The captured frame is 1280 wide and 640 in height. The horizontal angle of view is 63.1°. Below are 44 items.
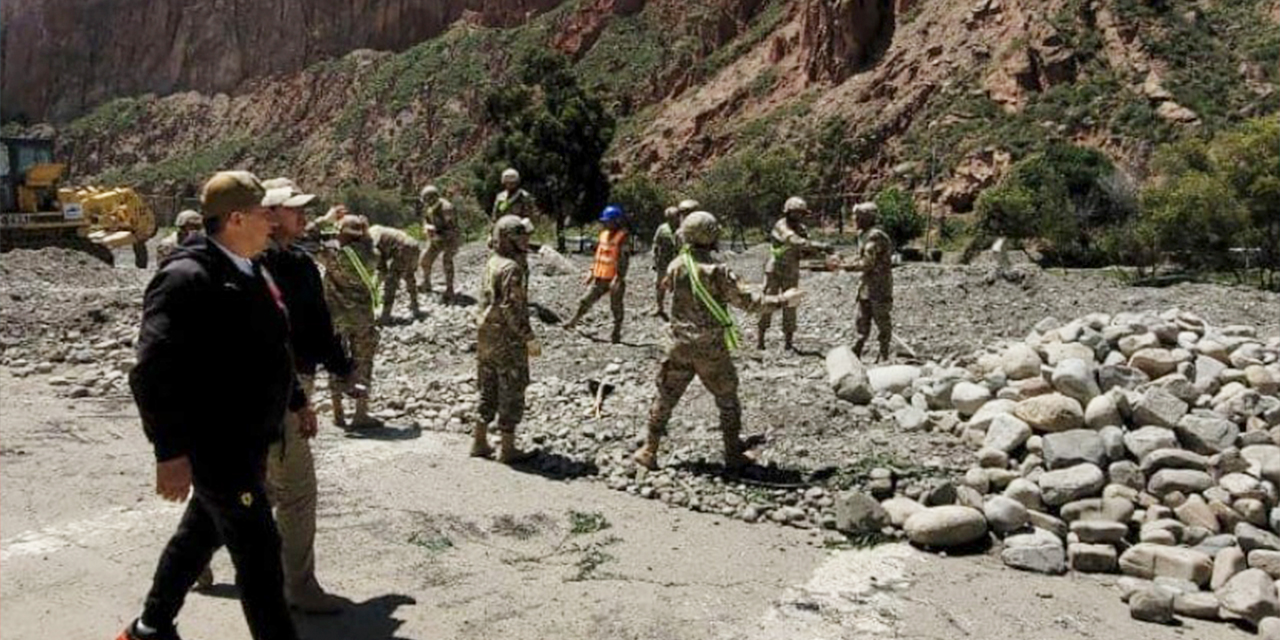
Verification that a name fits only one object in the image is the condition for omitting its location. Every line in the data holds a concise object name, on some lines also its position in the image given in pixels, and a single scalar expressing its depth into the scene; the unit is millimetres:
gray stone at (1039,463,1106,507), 6414
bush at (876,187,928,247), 30625
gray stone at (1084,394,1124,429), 7062
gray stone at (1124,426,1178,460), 6711
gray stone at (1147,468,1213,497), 6395
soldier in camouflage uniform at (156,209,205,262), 9562
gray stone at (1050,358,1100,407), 7348
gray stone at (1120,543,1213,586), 5613
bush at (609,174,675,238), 32562
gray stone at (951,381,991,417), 7762
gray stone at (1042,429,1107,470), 6676
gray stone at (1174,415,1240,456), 6840
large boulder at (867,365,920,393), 8562
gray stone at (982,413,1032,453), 7076
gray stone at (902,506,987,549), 6055
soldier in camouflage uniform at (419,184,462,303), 14266
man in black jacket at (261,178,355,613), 4418
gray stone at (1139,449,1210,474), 6574
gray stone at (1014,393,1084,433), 7117
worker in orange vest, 11562
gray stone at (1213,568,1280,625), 5090
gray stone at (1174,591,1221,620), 5195
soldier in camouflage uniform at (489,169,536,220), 12016
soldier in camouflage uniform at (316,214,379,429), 8547
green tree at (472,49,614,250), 30078
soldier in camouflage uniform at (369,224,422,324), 13102
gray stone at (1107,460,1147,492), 6516
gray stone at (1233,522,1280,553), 5797
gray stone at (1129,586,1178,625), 5148
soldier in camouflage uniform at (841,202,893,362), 10273
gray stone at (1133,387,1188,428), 6996
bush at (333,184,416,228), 45094
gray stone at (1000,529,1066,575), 5812
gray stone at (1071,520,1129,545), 5973
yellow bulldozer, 22156
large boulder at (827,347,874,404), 8398
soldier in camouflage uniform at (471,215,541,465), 7211
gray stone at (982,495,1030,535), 6188
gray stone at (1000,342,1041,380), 7973
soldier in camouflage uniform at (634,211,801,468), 6801
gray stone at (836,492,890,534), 6254
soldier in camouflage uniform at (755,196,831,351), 10898
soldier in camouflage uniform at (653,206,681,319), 12688
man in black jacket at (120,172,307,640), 3357
